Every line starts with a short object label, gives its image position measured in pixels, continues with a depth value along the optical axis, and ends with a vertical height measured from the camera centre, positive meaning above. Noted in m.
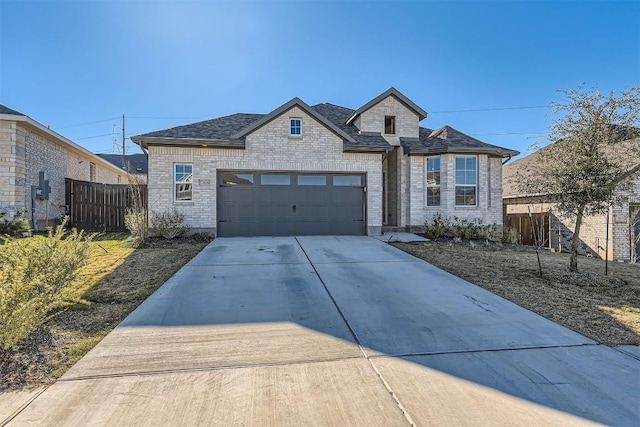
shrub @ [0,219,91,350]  2.96 -0.74
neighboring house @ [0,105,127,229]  11.15 +1.90
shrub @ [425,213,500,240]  12.27 -0.75
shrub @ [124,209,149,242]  10.37 -0.44
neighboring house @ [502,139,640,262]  13.46 -0.93
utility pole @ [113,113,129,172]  30.81 +8.50
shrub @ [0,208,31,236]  10.66 -0.35
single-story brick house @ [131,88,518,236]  11.62 +1.36
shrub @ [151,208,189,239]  10.96 -0.44
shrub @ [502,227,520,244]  12.87 -1.07
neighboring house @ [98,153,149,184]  29.58 +4.86
